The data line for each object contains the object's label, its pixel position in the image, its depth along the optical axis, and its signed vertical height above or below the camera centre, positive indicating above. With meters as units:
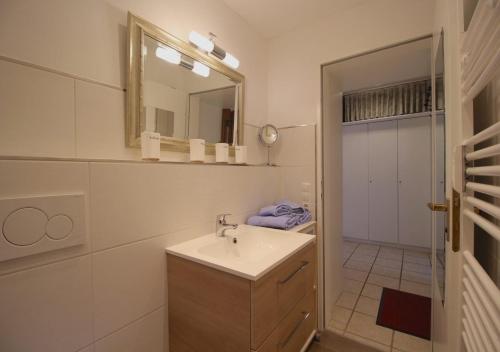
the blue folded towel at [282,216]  1.50 -0.30
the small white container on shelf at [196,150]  1.29 +0.14
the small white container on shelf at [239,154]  1.59 +0.14
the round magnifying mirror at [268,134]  1.97 +0.34
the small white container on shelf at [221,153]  1.46 +0.13
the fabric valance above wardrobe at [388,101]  3.06 +1.03
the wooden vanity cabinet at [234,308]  0.86 -0.57
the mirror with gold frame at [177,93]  1.08 +0.48
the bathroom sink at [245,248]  0.90 -0.37
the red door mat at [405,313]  1.76 -1.20
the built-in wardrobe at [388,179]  3.14 -0.10
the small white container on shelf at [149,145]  1.07 +0.14
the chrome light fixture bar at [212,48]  1.34 +0.80
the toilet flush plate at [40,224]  0.67 -0.15
